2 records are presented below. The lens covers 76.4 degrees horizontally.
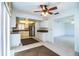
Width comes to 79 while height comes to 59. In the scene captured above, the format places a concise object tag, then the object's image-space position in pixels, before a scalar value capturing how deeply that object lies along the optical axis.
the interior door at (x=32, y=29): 5.37
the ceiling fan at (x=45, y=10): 2.14
